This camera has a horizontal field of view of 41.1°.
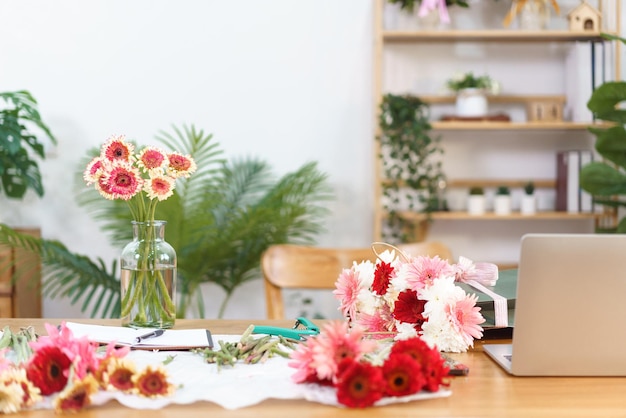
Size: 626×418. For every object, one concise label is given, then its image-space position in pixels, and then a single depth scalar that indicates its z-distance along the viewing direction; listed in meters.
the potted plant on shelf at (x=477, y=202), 3.62
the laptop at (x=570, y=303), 1.14
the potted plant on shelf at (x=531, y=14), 3.61
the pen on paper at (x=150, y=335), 1.39
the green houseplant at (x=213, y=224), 3.23
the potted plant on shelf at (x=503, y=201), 3.61
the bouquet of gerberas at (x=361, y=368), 1.05
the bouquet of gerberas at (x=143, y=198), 1.47
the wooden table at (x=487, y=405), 1.03
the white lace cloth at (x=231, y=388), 1.05
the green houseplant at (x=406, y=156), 3.48
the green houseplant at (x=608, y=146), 3.07
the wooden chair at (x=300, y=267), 2.26
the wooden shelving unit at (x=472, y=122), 3.53
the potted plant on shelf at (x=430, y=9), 3.48
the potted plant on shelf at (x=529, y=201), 3.60
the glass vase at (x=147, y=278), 1.52
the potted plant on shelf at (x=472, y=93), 3.58
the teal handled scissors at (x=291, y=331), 1.42
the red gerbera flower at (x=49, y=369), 1.06
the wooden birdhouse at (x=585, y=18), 3.58
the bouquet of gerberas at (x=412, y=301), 1.36
